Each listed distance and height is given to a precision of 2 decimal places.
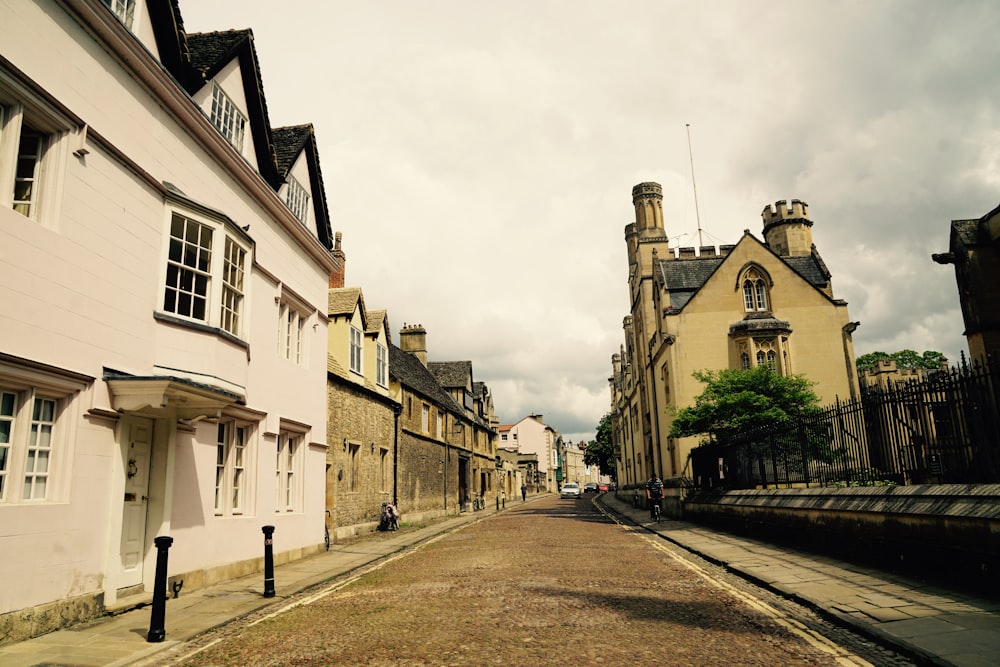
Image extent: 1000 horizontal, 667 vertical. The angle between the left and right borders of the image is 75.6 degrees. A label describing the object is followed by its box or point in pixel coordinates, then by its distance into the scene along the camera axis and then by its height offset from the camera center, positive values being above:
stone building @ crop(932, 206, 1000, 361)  17.27 +4.68
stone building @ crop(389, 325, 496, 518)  27.09 +1.65
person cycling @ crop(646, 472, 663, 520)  24.97 -1.10
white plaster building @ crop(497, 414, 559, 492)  109.50 +4.85
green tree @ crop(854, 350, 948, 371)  62.07 +9.53
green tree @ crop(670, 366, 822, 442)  22.66 +2.07
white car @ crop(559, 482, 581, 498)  70.06 -2.50
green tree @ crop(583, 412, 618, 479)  85.88 +2.22
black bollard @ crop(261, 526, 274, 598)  9.48 -1.34
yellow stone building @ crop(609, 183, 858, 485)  30.47 +6.45
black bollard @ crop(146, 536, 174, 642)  6.77 -1.22
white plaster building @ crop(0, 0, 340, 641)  7.08 +2.30
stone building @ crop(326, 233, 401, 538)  18.31 +1.80
